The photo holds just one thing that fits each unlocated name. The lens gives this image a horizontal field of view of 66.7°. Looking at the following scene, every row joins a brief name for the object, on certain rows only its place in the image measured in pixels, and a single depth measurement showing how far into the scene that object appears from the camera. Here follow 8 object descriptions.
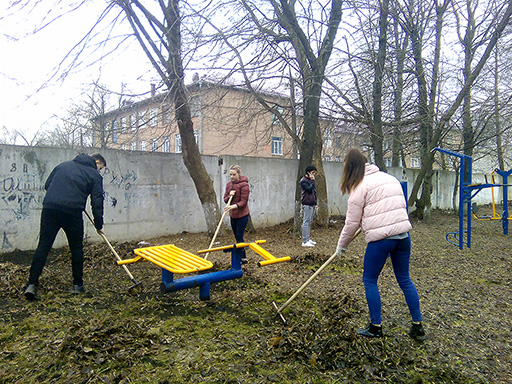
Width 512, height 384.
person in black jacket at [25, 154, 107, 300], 4.50
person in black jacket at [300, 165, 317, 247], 7.87
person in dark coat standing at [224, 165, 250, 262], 6.43
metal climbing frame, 7.75
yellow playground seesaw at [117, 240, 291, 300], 3.94
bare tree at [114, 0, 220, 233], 7.60
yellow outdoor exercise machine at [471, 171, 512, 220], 11.53
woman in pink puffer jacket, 3.26
